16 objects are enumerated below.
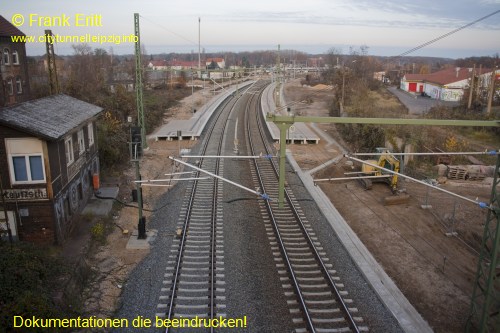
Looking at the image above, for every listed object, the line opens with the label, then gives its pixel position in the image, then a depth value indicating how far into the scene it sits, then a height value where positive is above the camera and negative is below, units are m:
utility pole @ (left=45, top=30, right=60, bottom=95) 19.94 +0.41
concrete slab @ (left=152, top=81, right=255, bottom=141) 31.98 -5.14
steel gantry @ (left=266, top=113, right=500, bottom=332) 8.60 -2.15
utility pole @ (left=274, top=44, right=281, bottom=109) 40.89 -4.33
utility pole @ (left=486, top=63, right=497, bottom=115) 36.74 -2.46
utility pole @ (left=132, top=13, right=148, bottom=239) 14.20 -2.29
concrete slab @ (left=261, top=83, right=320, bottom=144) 31.39 -5.19
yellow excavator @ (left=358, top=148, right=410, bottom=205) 18.75 -5.13
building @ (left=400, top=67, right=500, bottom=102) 59.34 -2.21
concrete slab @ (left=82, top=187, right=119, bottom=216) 16.47 -5.60
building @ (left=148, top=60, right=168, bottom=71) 139.00 +0.60
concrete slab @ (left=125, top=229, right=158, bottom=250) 13.73 -5.79
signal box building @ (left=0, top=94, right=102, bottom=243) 12.70 -3.37
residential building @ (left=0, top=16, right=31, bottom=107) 32.16 -0.38
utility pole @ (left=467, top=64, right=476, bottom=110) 40.59 -2.89
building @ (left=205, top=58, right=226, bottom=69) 161.50 +1.38
